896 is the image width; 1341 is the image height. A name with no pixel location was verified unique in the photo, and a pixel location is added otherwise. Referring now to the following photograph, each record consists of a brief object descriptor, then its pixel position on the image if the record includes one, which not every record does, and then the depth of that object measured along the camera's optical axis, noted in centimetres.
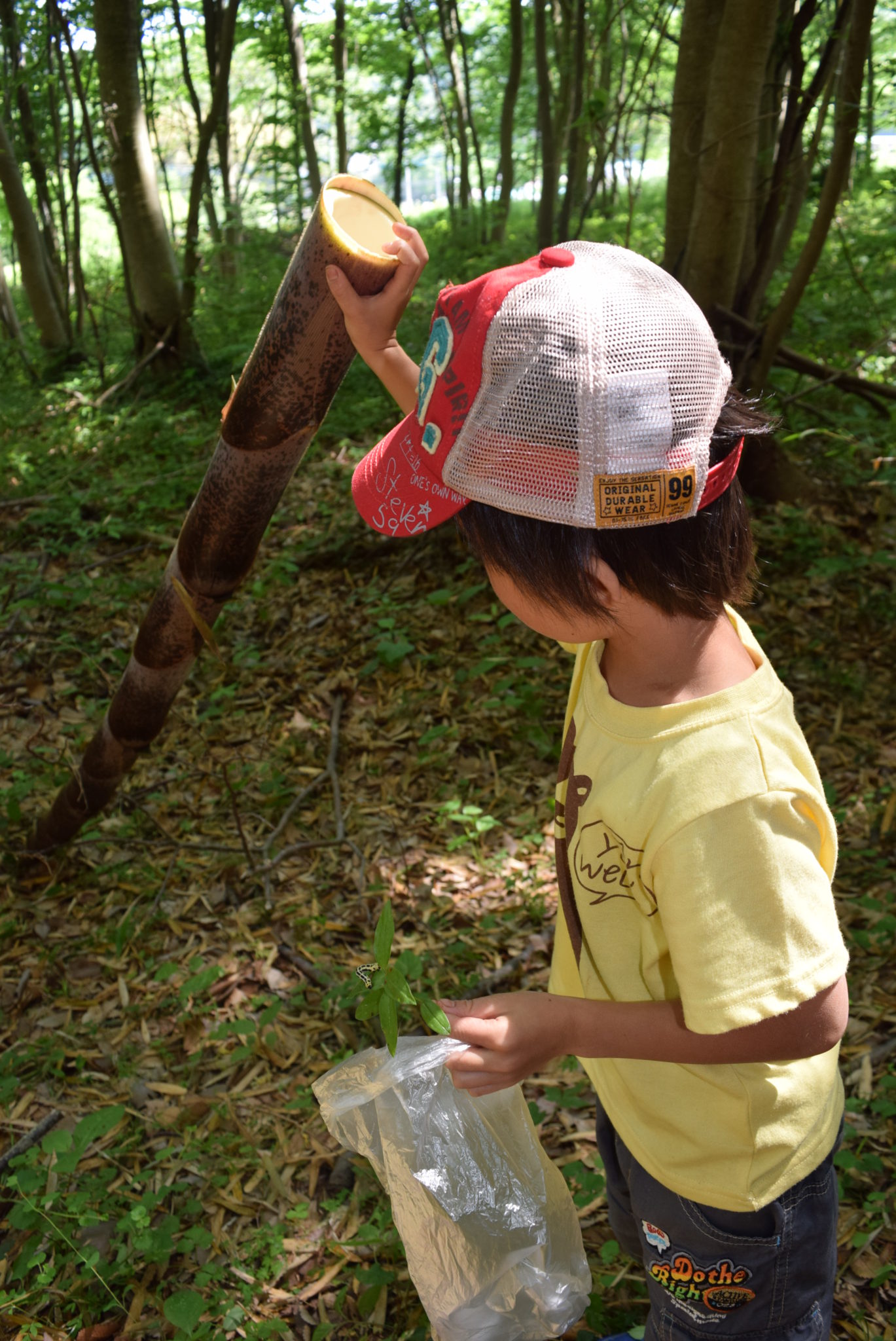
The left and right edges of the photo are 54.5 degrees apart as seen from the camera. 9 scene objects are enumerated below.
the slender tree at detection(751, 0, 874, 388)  343
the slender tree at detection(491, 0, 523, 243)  949
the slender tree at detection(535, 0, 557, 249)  843
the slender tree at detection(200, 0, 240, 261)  663
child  100
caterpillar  128
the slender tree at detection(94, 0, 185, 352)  620
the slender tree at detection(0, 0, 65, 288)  787
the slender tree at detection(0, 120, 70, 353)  867
